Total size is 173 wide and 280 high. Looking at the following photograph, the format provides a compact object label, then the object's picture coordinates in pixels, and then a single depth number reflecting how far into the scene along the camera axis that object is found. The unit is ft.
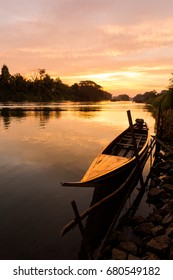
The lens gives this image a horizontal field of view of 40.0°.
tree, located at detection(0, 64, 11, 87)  482.69
